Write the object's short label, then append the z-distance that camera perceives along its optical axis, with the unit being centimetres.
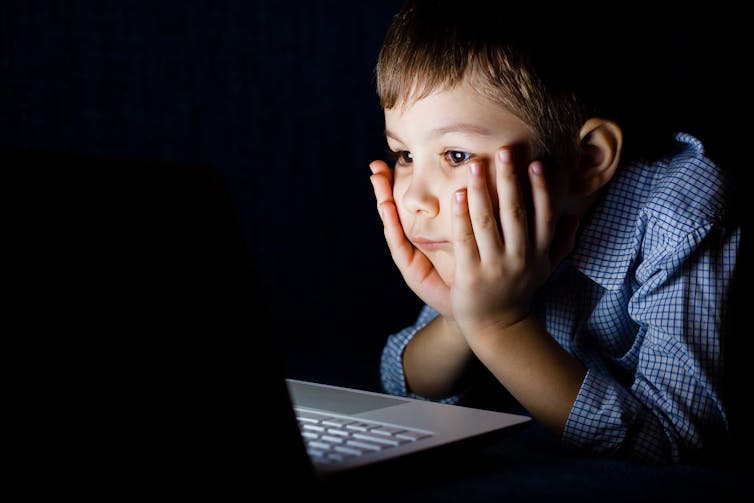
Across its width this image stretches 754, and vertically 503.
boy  79
